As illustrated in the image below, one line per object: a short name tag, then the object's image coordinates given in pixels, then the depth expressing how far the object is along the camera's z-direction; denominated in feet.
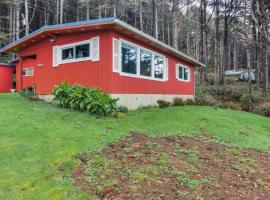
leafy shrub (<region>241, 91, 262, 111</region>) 39.65
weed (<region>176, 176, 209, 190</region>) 9.69
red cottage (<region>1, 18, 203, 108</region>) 22.55
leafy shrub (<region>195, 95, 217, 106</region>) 36.91
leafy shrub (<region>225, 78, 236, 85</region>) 58.20
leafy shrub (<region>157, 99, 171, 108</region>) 29.89
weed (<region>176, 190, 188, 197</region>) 9.02
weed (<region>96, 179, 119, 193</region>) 9.23
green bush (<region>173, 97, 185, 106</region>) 32.87
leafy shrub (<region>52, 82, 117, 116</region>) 20.79
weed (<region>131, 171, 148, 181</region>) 10.03
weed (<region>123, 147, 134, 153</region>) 13.01
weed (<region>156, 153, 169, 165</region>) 11.64
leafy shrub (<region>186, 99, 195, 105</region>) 35.53
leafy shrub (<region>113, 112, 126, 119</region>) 20.71
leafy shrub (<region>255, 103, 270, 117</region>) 35.27
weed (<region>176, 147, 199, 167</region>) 12.15
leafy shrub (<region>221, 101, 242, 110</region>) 36.80
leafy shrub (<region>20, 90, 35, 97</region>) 28.73
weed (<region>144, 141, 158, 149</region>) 13.81
